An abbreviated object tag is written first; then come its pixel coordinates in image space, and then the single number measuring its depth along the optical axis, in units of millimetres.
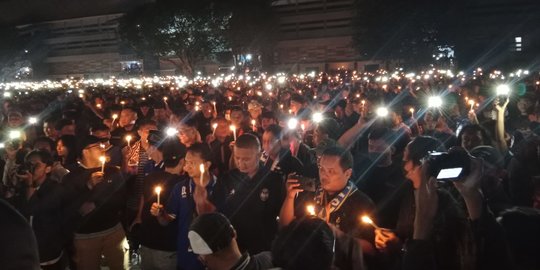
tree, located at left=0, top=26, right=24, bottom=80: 55969
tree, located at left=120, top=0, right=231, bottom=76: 42375
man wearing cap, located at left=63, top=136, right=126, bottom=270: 5105
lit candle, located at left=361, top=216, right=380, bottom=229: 3272
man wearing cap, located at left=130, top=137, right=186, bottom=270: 4891
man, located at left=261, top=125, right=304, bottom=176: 5645
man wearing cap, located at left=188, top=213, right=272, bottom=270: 2871
